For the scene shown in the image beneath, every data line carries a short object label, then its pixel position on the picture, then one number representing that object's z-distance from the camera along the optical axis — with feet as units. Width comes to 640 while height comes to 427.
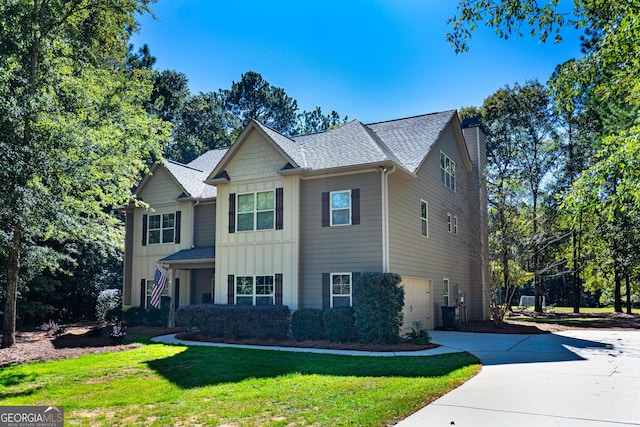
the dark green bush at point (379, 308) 45.03
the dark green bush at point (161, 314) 64.69
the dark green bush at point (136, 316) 66.74
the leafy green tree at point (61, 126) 41.39
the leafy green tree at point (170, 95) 127.96
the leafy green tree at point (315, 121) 170.71
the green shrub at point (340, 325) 47.47
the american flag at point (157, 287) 62.34
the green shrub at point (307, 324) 49.37
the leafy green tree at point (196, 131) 139.13
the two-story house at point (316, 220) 51.67
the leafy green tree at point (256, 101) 160.76
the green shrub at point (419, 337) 44.72
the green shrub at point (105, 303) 70.54
